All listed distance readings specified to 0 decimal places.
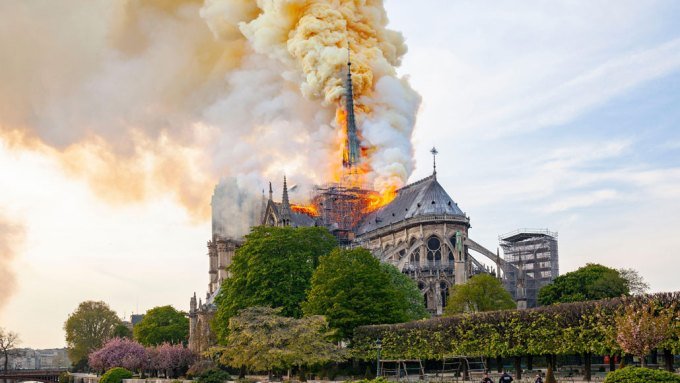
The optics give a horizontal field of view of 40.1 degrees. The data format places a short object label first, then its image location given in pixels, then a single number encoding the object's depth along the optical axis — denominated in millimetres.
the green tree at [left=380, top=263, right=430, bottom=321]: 71625
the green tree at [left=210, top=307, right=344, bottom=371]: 54781
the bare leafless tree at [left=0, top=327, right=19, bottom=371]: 135875
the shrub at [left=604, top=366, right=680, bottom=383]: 31286
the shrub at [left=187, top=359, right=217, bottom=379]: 67031
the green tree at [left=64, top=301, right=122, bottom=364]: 126188
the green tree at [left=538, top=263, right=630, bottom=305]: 70188
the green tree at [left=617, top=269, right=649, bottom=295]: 77475
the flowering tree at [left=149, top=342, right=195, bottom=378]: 83875
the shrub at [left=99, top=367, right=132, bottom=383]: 77750
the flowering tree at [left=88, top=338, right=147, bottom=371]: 87762
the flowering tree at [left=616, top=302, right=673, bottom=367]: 39000
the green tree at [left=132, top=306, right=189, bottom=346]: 111125
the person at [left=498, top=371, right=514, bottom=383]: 38469
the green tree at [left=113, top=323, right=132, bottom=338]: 126250
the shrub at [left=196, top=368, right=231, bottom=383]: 61500
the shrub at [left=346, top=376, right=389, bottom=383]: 44216
